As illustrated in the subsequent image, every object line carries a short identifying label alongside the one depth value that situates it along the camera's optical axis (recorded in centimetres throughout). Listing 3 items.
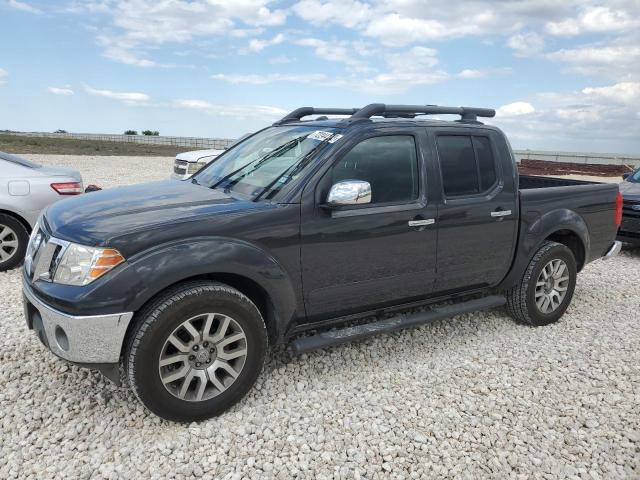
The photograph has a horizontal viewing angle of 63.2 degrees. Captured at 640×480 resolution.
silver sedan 627
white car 1189
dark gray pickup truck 301
